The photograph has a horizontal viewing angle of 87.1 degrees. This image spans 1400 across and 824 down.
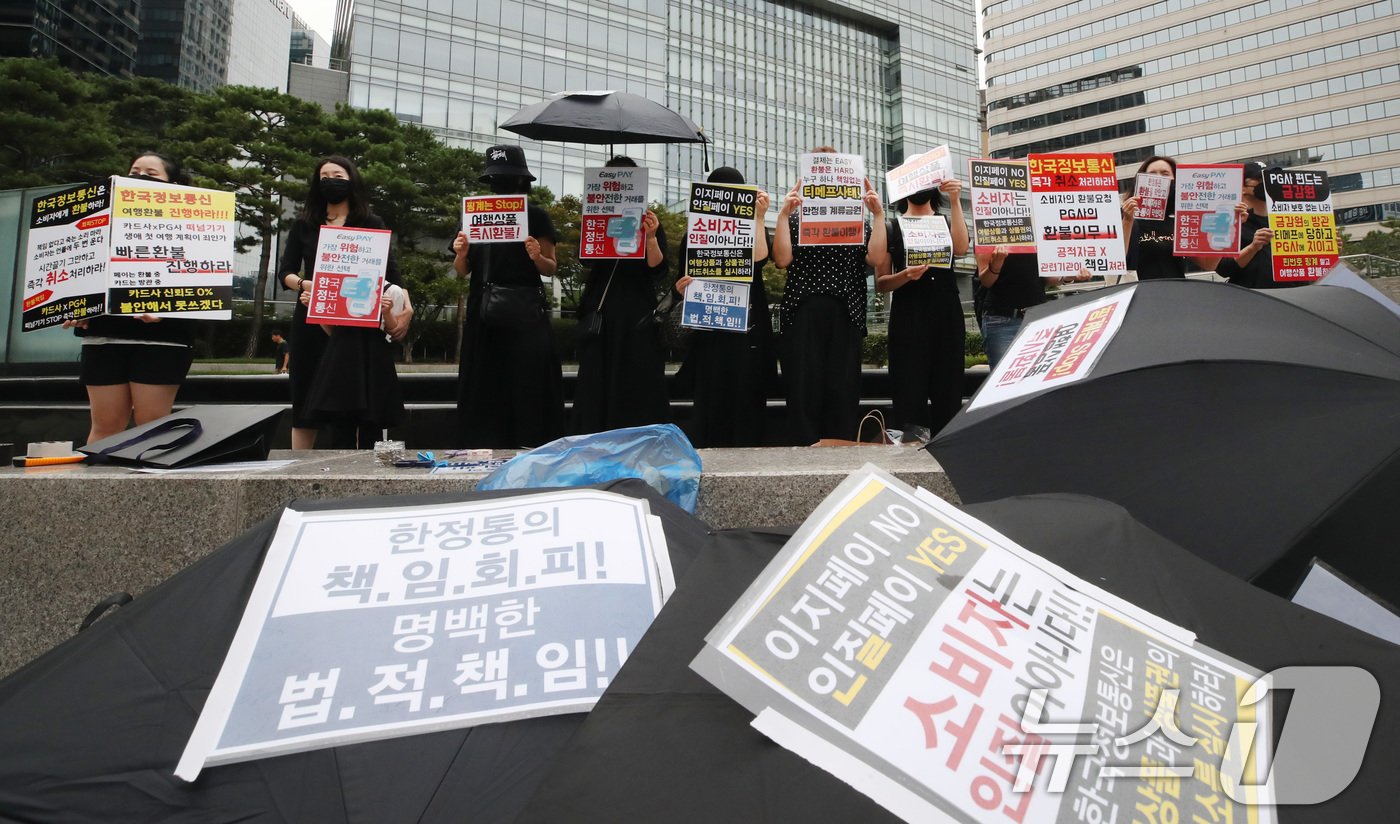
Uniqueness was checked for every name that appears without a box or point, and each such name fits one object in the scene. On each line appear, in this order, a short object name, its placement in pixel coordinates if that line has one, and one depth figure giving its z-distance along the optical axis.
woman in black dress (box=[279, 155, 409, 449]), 3.61
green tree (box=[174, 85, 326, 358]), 24.62
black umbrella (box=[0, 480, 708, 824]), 0.84
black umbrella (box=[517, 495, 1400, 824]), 0.61
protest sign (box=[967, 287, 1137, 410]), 1.55
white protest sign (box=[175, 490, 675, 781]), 0.92
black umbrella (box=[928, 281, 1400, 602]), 1.26
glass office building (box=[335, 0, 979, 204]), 34.66
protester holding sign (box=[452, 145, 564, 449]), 4.11
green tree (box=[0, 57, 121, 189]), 21.66
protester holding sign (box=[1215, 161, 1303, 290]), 5.10
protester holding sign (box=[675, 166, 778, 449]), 4.47
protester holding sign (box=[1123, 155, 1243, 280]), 4.95
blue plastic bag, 2.23
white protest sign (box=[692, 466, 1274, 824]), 0.63
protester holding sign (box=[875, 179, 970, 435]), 4.26
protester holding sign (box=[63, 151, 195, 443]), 3.45
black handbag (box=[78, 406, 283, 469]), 2.43
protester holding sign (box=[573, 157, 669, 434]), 4.29
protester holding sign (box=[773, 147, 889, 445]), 4.13
